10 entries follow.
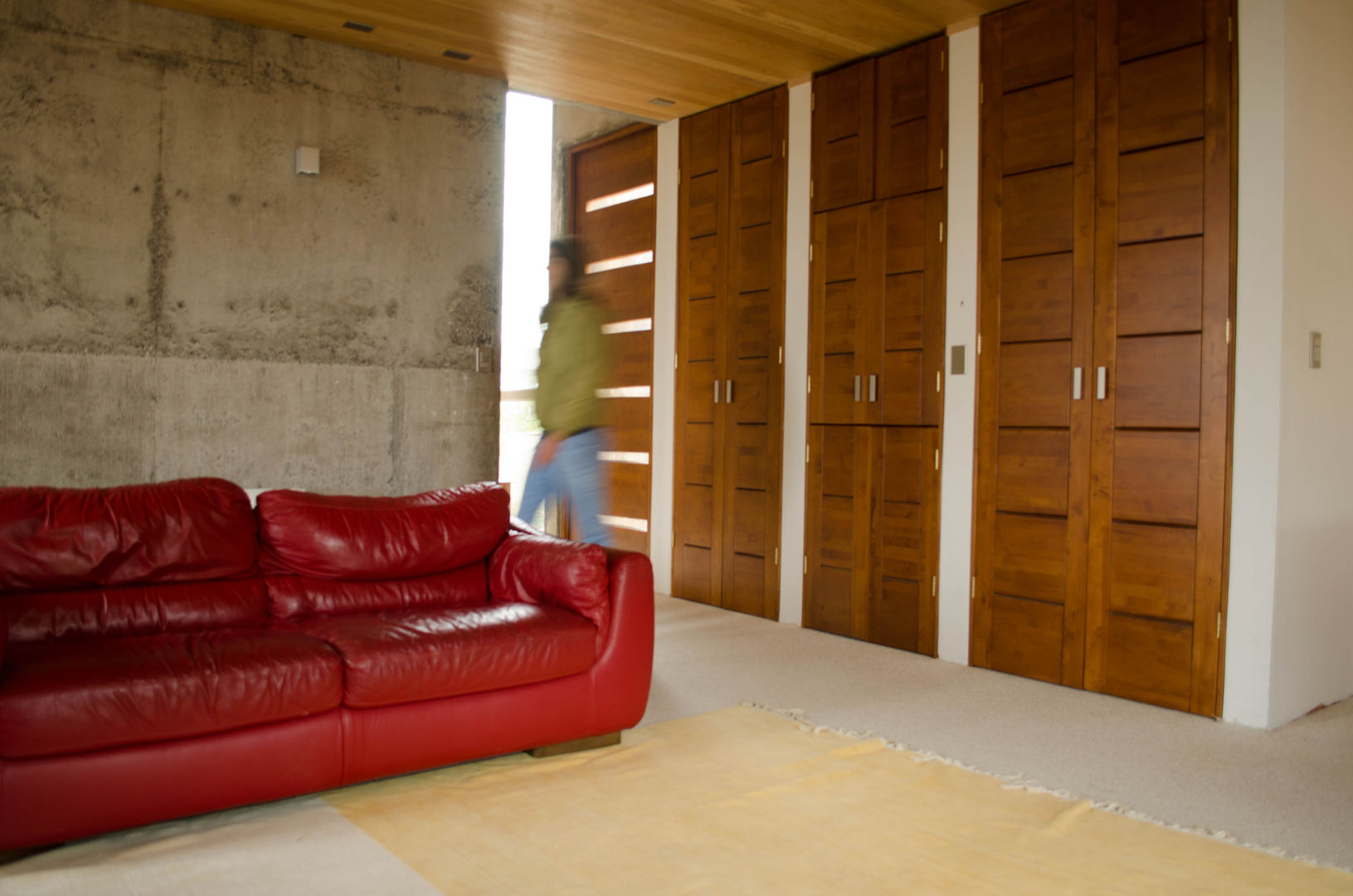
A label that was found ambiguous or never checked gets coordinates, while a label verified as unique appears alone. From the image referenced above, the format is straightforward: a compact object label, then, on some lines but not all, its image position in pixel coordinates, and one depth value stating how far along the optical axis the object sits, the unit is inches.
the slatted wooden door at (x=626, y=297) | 254.7
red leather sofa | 96.5
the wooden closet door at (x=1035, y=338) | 165.5
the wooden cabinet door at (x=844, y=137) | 200.5
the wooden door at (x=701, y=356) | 233.1
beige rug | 93.4
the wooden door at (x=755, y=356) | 219.9
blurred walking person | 230.7
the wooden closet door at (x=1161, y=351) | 149.5
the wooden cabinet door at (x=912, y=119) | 187.3
